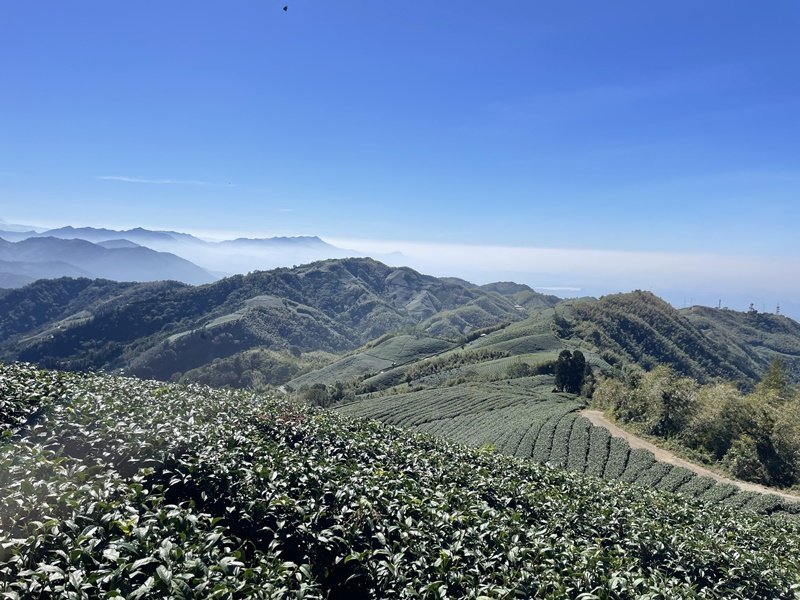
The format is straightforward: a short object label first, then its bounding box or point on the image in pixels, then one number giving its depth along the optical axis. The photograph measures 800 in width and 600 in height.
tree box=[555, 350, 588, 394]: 68.81
